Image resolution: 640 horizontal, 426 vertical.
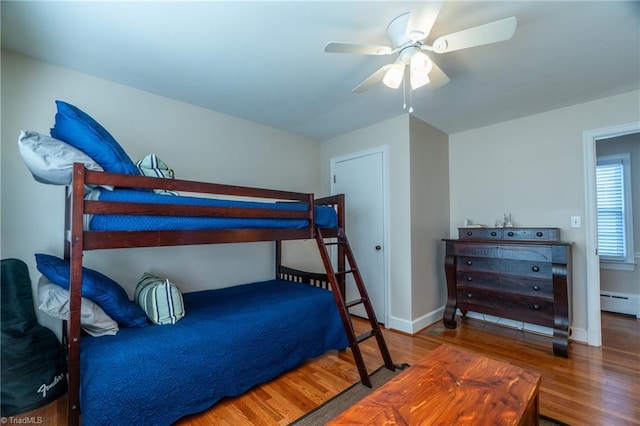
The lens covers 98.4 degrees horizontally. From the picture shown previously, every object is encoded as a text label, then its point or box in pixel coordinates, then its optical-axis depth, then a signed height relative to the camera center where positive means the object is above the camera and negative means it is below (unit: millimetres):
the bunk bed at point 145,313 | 1366 -624
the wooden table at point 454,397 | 1096 -801
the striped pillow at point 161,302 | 1832 -561
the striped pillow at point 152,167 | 1837 +348
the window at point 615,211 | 3424 +66
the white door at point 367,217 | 3225 +7
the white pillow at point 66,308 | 1507 -490
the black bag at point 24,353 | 1600 -824
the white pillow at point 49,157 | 1343 +315
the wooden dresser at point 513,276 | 2471 -590
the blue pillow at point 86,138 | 1486 +444
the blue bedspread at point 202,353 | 1391 -833
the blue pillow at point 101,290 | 1518 -413
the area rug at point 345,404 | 1626 -1203
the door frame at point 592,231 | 2604 -141
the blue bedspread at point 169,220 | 1474 -5
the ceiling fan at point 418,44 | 1307 +913
